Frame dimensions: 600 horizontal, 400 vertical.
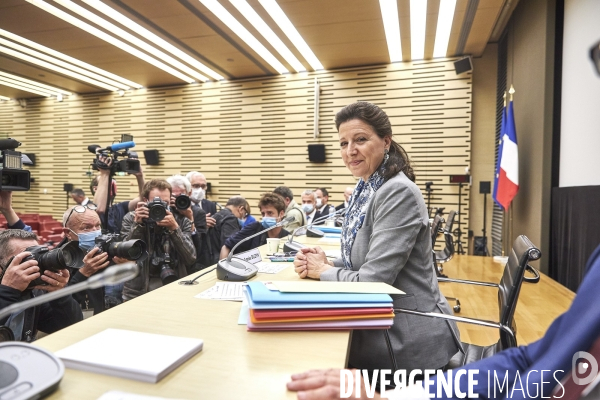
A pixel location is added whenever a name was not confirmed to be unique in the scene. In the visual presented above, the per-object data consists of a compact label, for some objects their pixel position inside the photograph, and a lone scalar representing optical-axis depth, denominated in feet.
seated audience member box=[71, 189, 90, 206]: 23.18
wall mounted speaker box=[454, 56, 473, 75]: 23.23
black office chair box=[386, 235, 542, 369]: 3.99
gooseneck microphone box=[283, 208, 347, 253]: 7.80
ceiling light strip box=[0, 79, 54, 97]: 31.40
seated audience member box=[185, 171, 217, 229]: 16.58
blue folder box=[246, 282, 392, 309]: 3.49
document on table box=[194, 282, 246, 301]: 4.56
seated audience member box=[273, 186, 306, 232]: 15.81
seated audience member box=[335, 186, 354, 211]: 22.24
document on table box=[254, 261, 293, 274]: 6.13
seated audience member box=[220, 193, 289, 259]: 10.20
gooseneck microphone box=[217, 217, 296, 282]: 5.55
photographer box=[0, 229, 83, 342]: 3.95
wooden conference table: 2.45
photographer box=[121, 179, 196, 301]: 7.50
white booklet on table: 2.54
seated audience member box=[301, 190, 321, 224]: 20.75
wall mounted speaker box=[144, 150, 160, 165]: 30.53
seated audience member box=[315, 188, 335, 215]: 22.22
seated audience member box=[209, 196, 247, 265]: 12.63
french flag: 18.39
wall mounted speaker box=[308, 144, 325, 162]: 26.32
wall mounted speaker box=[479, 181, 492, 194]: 23.17
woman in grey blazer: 4.14
